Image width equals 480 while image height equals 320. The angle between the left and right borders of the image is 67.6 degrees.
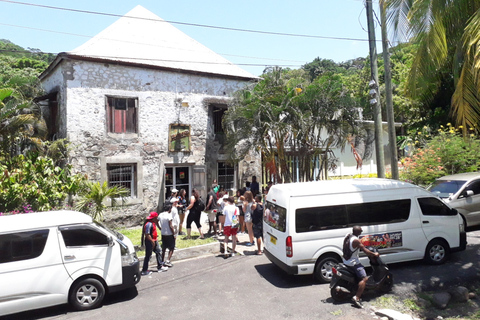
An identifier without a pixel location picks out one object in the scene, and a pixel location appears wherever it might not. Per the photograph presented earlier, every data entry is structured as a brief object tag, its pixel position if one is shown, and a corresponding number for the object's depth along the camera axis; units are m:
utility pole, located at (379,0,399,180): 10.79
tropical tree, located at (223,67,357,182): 13.29
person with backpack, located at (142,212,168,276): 8.38
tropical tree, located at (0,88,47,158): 10.56
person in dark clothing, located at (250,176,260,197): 14.30
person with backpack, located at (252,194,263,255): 9.66
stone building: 12.89
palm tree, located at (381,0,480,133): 8.23
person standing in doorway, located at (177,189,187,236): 12.17
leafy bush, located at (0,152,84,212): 10.03
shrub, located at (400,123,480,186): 13.66
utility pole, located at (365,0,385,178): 10.85
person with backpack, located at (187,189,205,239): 11.31
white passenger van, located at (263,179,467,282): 7.39
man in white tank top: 6.45
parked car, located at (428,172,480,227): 10.43
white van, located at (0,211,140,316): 6.23
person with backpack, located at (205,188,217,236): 11.84
